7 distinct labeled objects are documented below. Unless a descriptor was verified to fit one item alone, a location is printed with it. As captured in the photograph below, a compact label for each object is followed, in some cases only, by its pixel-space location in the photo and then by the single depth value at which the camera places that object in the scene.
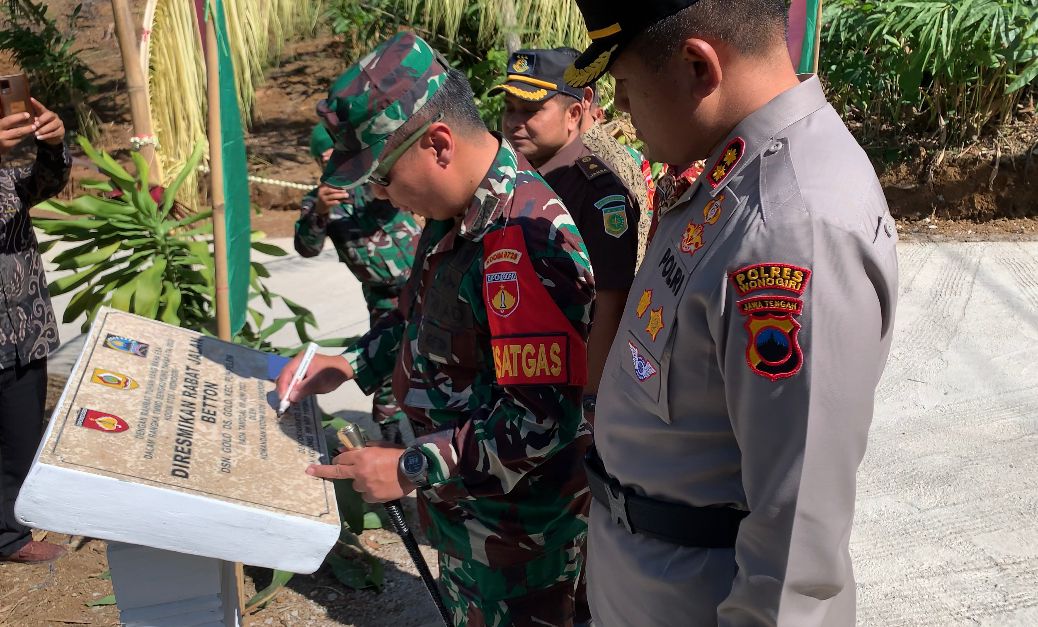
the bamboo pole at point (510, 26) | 7.34
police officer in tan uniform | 1.04
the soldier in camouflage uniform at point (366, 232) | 3.55
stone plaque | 1.33
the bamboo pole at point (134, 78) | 3.54
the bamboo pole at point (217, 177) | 2.36
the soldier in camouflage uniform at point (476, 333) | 1.66
